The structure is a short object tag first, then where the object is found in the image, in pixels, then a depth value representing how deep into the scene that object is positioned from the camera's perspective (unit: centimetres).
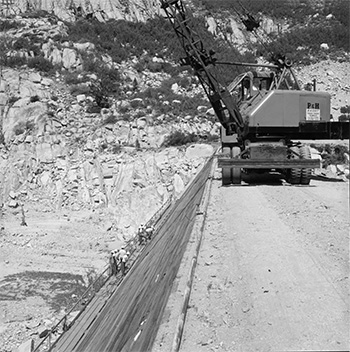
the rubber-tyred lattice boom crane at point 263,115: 984
